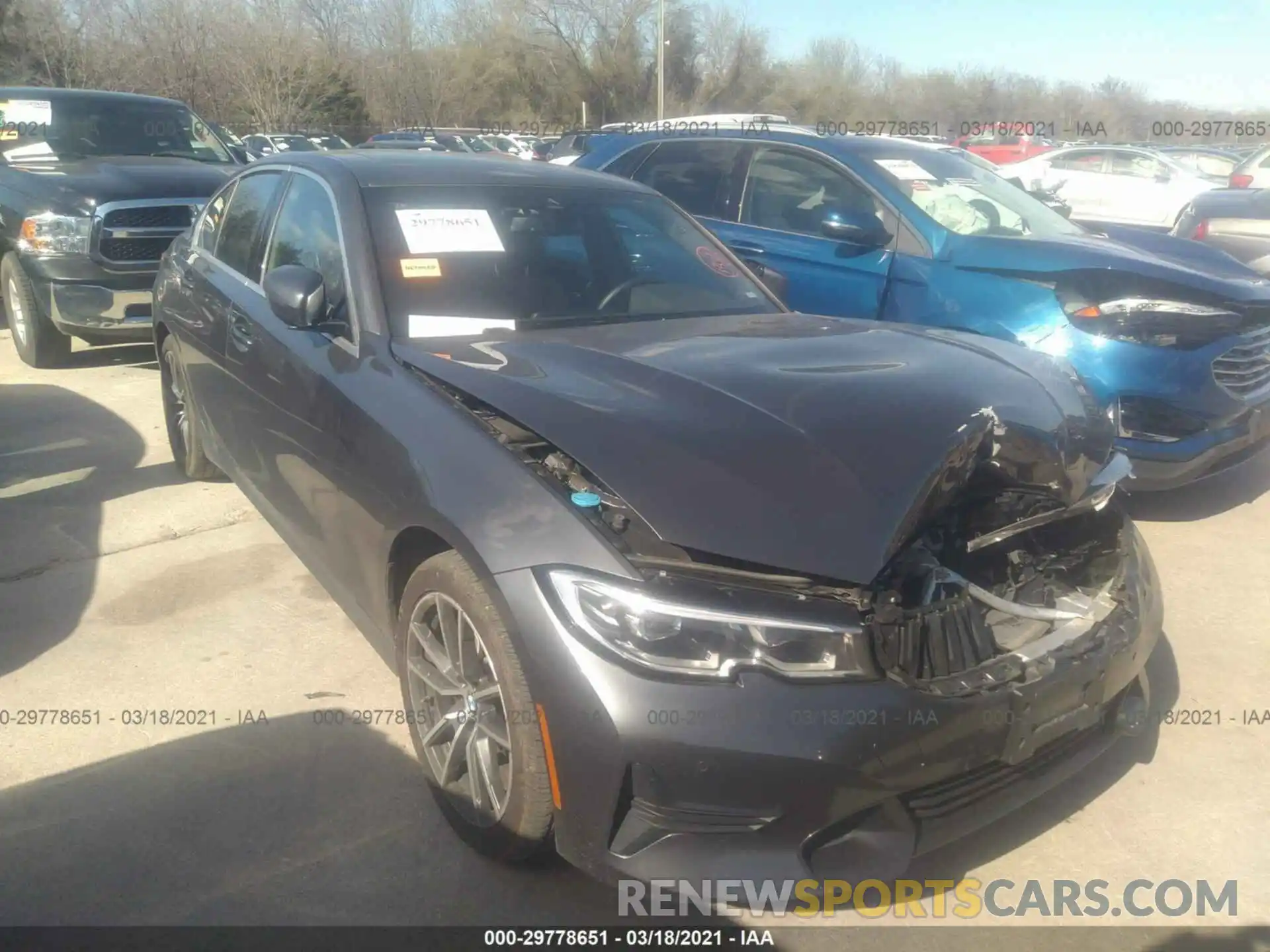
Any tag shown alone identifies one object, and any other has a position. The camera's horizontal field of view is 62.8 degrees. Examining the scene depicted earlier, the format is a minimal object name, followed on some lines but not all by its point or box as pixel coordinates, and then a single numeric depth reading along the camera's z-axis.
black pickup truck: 6.89
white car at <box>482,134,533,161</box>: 25.88
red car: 24.06
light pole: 35.12
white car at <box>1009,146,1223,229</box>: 15.85
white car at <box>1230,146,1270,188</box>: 13.31
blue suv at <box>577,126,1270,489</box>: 4.59
